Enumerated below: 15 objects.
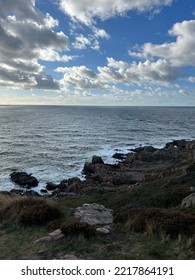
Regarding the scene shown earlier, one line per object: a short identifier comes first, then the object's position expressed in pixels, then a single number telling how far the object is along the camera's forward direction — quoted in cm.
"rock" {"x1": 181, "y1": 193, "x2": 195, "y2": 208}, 1100
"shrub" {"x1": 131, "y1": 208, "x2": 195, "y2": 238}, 706
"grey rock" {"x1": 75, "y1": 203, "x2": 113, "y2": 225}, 934
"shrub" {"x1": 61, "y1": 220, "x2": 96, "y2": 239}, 684
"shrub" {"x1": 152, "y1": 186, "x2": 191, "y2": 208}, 1312
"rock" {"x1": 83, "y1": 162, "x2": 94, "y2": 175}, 3091
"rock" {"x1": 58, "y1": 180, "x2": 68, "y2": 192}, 2536
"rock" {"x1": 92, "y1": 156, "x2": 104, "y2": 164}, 3330
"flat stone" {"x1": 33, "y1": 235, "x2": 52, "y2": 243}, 674
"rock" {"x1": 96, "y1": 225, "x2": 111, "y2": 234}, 767
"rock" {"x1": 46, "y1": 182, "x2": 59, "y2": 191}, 2603
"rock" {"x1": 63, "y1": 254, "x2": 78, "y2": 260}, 576
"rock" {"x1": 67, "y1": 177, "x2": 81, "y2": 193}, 2476
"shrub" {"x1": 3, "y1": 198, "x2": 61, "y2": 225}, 847
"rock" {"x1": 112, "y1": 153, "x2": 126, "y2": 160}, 3765
